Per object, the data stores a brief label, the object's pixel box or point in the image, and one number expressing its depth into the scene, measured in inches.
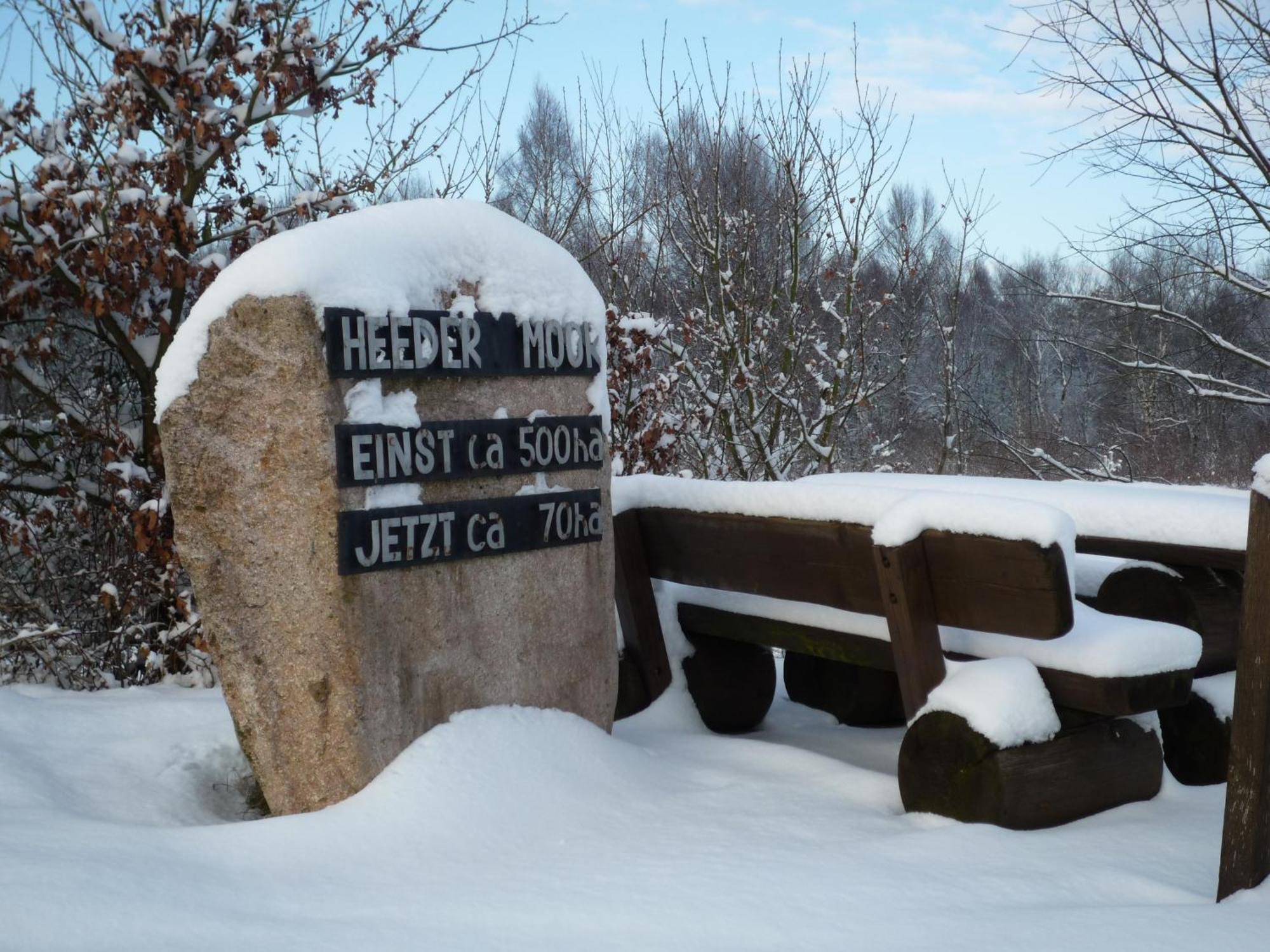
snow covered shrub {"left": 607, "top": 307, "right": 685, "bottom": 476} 270.2
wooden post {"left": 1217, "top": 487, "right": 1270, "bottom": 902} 94.9
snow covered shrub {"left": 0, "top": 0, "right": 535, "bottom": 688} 207.6
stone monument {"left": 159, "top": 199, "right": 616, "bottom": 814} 123.3
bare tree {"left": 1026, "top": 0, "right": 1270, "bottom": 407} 245.0
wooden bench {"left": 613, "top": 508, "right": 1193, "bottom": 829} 117.3
